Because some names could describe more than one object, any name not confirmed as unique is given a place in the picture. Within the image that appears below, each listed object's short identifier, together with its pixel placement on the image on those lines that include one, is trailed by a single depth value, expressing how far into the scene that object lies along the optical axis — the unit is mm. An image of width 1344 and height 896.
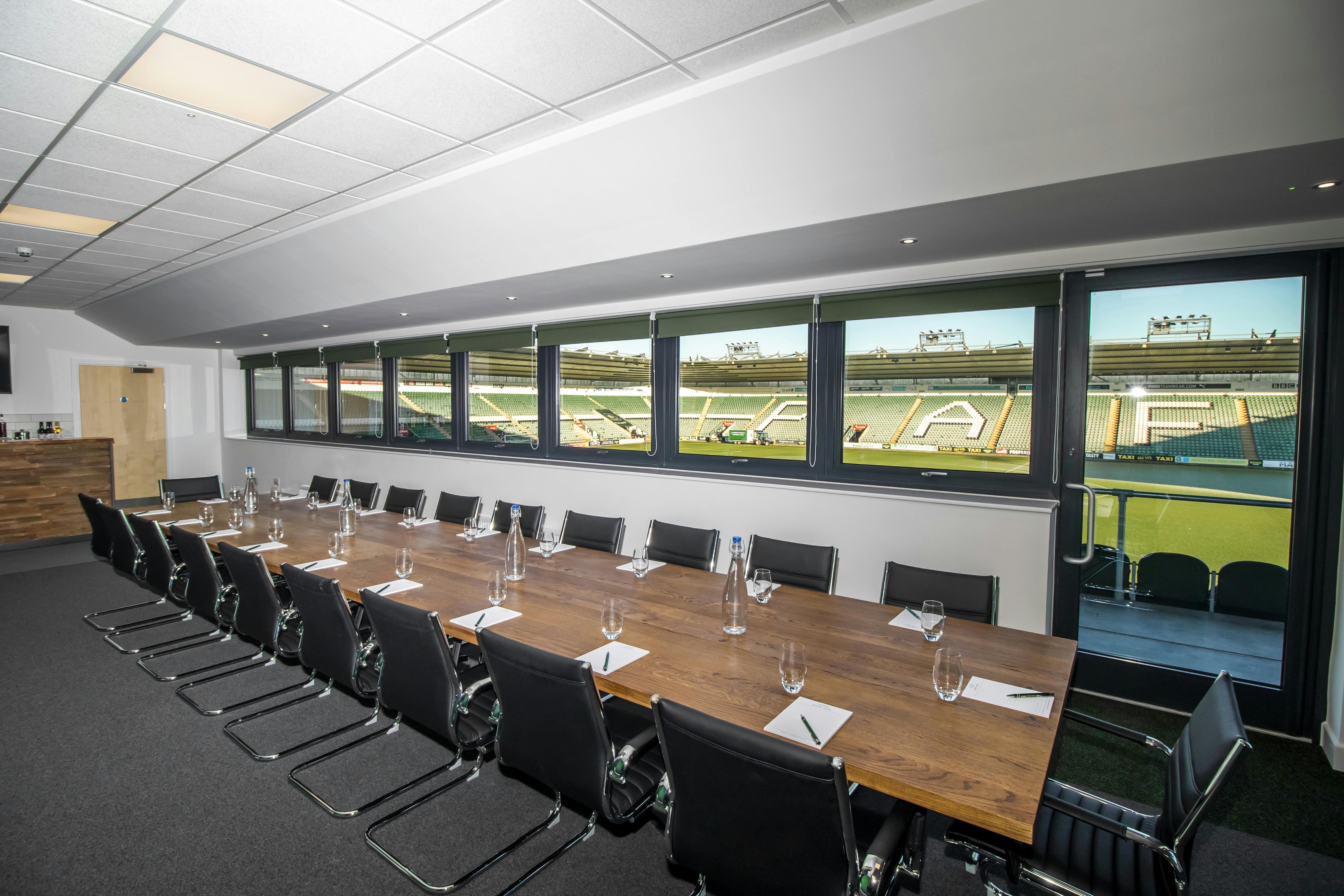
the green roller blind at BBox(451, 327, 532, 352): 6055
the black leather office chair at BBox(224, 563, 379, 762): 2451
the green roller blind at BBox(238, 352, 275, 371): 9242
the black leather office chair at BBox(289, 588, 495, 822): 2092
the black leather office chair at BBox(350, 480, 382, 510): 5602
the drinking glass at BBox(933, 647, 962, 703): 1715
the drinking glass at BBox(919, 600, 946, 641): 2154
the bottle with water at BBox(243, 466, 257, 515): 4773
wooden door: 8562
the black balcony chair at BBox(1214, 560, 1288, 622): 3090
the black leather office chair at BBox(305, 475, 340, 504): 5941
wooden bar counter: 7035
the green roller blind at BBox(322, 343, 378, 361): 7656
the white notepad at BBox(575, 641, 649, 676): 1953
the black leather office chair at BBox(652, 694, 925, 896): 1267
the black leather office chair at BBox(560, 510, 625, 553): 3789
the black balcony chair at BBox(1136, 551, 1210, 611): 3342
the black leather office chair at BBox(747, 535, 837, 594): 3049
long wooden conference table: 1387
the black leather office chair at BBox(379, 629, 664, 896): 1691
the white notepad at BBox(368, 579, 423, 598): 2770
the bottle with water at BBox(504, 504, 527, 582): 2949
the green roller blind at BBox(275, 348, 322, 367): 8320
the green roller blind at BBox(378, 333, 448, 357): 6830
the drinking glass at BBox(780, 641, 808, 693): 1729
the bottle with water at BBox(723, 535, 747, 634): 2248
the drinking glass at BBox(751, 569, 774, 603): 2584
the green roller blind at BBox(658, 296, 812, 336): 4355
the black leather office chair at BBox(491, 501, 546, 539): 4293
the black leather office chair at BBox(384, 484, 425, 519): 5137
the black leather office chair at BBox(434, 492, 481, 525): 4719
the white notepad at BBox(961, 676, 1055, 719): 1689
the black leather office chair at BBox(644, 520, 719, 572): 3453
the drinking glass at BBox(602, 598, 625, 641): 2160
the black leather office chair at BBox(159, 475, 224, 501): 5660
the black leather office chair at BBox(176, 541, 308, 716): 2924
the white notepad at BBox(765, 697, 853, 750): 1532
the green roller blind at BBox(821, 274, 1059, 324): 3412
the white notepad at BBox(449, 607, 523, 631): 2324
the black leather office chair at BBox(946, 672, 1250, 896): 1411
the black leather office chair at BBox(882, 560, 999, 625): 2557
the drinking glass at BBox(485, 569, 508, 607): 2555
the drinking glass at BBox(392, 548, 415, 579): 2947
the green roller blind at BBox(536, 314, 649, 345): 5223
